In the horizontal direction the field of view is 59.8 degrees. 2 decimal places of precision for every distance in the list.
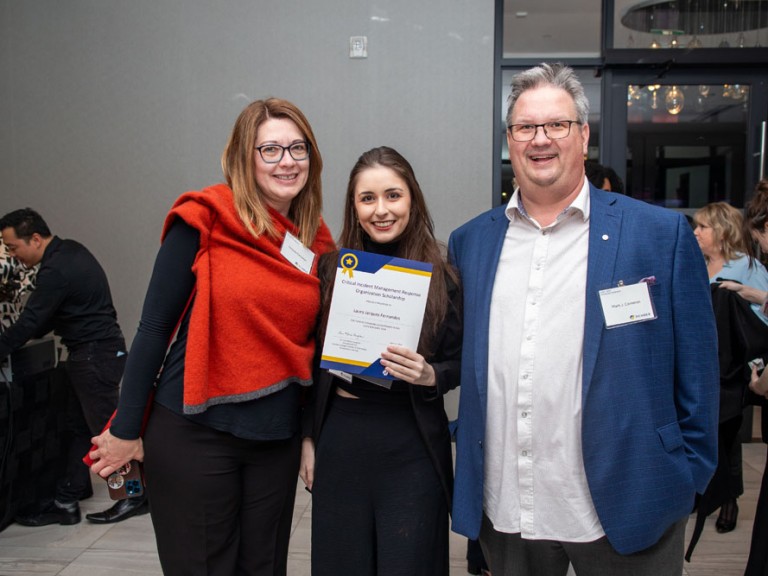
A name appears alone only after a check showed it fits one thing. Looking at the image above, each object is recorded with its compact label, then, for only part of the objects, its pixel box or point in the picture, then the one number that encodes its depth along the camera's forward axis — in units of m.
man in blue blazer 1.52
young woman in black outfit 1.80
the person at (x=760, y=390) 2.44
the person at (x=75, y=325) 3.65
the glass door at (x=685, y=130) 5.02
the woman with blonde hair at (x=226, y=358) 1.73
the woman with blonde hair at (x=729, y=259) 3.58
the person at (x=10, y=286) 3.67
